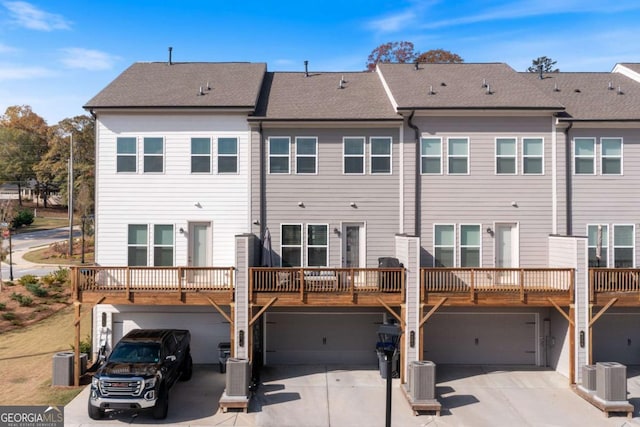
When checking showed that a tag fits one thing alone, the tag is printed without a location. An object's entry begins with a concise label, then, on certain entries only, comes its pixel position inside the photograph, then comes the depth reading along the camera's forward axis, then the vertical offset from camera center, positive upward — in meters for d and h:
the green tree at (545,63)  48.38 +17.96
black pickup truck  9.86 -3.85
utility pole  32.04 +0.29
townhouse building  14.16 +0.53
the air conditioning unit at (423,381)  10.83 -4.20
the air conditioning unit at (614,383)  10.68 -4.17
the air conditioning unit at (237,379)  10.84 -4.15
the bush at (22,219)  46.00 -0.47
